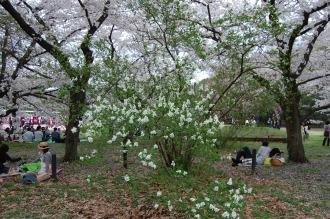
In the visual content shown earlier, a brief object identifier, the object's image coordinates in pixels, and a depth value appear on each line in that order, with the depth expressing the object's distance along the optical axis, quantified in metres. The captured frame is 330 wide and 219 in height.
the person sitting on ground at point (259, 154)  13.08
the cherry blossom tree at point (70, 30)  11.31
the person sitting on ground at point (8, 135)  24.79
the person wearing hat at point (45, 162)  10.02
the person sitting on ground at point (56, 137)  23.73
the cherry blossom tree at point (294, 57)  11.96
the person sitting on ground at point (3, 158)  10.47
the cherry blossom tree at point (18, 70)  15.34
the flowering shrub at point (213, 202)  5.92
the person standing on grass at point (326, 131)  22.02
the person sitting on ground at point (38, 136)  23.58
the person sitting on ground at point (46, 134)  24.37
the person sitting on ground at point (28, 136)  23.27
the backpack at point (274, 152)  13.41
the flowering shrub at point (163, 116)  6.30
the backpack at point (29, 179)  9.32
